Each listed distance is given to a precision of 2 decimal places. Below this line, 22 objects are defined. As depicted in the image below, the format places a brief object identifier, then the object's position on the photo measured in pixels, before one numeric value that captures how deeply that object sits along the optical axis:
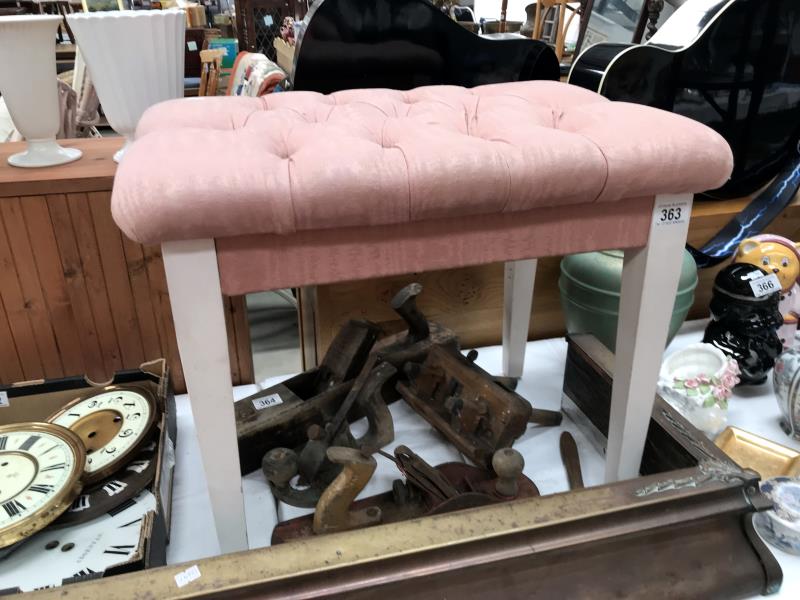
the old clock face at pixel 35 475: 0.64
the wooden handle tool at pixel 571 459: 0.83
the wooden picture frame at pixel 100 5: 2.95
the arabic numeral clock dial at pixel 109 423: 0.74
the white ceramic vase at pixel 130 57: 0.78
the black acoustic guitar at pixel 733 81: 1.06
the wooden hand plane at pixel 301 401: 0.82
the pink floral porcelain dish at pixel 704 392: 0.89
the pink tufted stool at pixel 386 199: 0.50
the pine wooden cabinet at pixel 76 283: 0.82
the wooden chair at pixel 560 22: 1.77
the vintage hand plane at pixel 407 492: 0.66
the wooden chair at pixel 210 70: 1.55
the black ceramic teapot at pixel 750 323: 0.99
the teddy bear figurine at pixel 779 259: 1.05
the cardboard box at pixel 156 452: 0.61
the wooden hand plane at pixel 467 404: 0.79
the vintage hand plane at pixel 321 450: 0.75
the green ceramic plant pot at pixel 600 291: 0.96
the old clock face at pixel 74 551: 0.65
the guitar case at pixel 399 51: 1.03
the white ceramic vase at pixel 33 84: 0.76
